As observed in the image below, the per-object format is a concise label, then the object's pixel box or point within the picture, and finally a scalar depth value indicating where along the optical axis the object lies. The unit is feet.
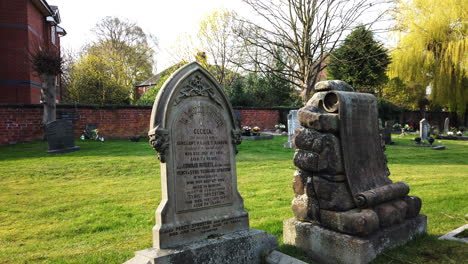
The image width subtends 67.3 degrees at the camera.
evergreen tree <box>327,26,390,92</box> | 89.66
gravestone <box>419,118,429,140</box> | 72.18
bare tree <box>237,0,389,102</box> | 58.75
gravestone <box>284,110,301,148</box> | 53.06
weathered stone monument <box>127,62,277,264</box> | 12.31
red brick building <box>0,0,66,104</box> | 70.38
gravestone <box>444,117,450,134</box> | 96.64
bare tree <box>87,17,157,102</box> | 133.22
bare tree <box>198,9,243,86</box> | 112.81
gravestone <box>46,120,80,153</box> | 43.11
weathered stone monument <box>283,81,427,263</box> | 12.72
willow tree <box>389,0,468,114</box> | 92.63
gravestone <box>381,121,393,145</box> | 63.46
